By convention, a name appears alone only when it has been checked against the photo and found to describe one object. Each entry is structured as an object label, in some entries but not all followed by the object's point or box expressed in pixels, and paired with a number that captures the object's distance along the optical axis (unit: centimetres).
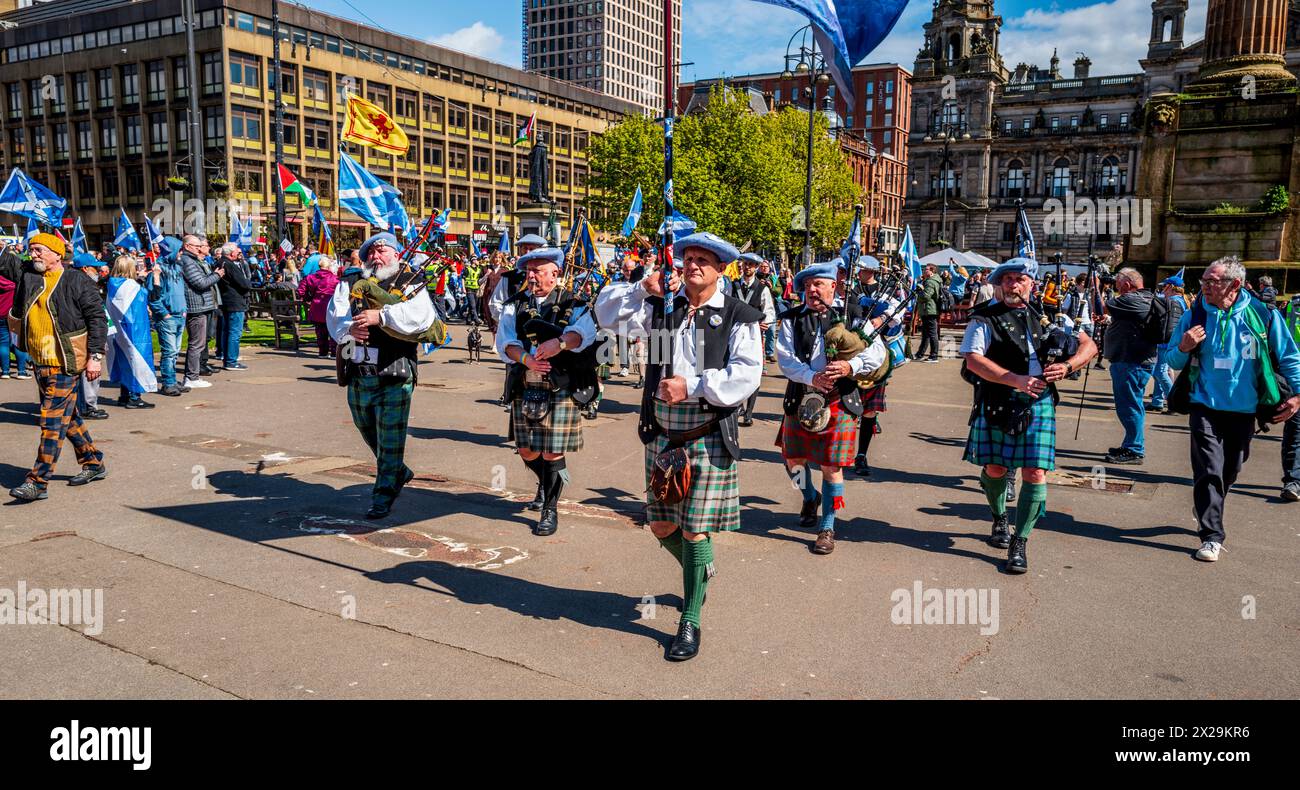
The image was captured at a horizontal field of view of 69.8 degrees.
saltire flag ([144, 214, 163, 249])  1923
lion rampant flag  1741
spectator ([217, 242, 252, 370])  1474
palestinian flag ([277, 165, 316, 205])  2055
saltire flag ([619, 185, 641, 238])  1340
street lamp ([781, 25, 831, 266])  2541
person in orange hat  728
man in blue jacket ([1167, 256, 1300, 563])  663
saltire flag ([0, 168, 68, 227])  1877
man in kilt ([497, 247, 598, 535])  687
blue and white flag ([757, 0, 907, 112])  519
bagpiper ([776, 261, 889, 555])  658
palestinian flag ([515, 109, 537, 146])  3319
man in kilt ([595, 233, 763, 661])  470
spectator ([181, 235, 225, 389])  1326
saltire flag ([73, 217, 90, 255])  1920
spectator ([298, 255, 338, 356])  1648
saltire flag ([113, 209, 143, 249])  1848
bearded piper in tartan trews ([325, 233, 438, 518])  692
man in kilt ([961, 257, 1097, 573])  622
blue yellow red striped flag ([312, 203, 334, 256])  1819
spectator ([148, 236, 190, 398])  1290
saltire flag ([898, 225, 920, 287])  1720
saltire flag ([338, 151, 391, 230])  1298
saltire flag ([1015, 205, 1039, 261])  792
